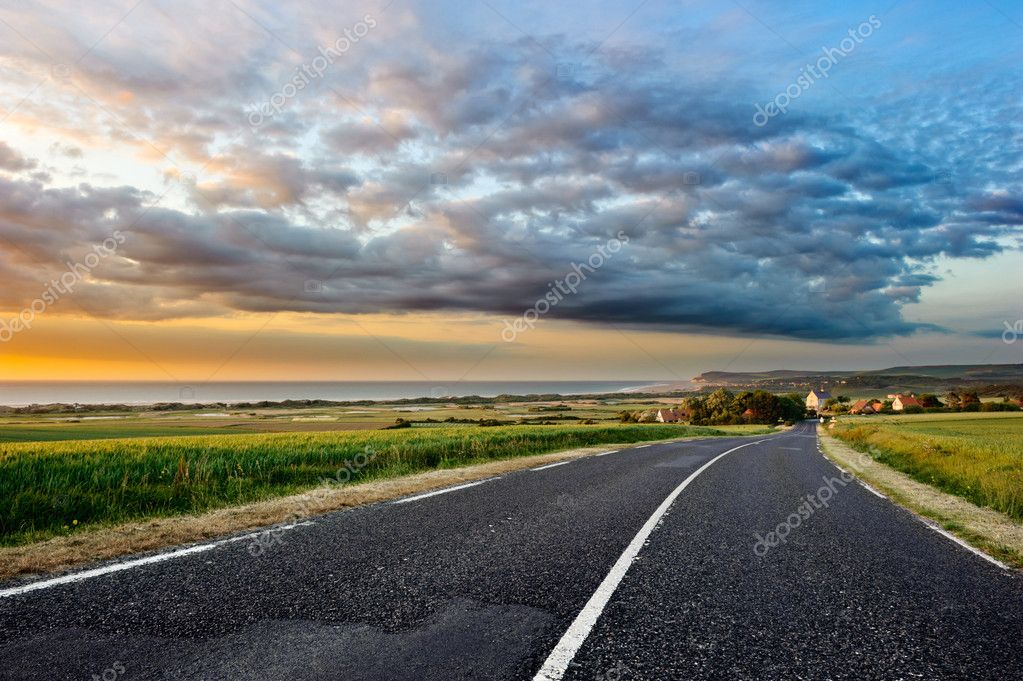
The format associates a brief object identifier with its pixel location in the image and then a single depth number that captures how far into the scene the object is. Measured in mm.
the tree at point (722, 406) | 102000
